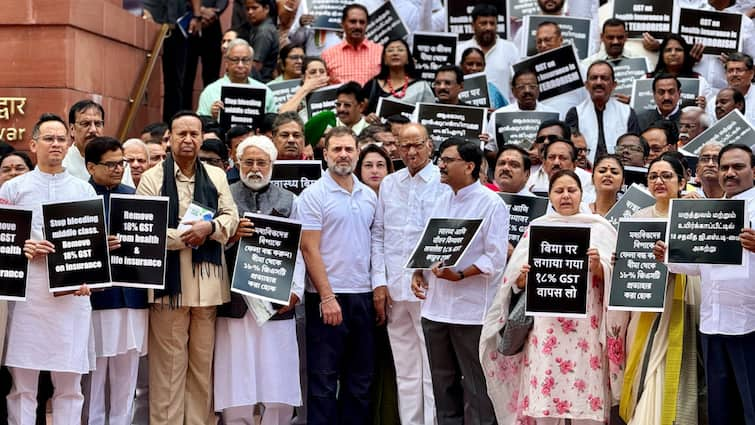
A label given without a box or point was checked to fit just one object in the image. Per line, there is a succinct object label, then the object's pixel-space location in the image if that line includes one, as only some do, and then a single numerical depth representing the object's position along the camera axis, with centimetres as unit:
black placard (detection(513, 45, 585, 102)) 1398
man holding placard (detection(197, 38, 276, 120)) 1330
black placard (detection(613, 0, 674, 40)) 1517
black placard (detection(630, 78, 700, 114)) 1378
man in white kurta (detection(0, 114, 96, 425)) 925
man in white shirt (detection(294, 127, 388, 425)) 1010
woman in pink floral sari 905
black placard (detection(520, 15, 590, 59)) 1534
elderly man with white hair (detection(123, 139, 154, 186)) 1096
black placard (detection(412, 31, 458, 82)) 1474
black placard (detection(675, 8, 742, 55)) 1476
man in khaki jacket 956
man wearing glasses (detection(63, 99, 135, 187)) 1032
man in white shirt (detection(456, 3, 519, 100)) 1498
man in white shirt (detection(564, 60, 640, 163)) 1309
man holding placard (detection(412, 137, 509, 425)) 973
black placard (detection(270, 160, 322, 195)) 1083
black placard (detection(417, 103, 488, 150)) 1252
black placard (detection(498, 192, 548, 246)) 1034
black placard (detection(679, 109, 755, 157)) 1180
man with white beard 982
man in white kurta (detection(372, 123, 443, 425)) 1027
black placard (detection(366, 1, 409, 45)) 1576
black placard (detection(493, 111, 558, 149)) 1279
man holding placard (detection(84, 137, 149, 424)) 959
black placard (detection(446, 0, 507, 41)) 1606
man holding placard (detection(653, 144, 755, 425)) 865
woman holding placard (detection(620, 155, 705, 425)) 890
